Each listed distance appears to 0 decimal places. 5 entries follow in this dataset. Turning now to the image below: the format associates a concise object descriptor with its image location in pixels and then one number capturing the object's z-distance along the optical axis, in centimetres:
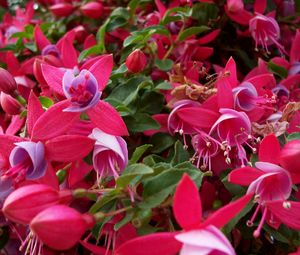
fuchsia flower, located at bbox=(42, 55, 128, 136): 21
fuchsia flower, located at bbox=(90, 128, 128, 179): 21
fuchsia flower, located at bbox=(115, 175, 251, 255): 17
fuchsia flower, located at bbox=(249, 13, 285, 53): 31
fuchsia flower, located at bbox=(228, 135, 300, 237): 20
